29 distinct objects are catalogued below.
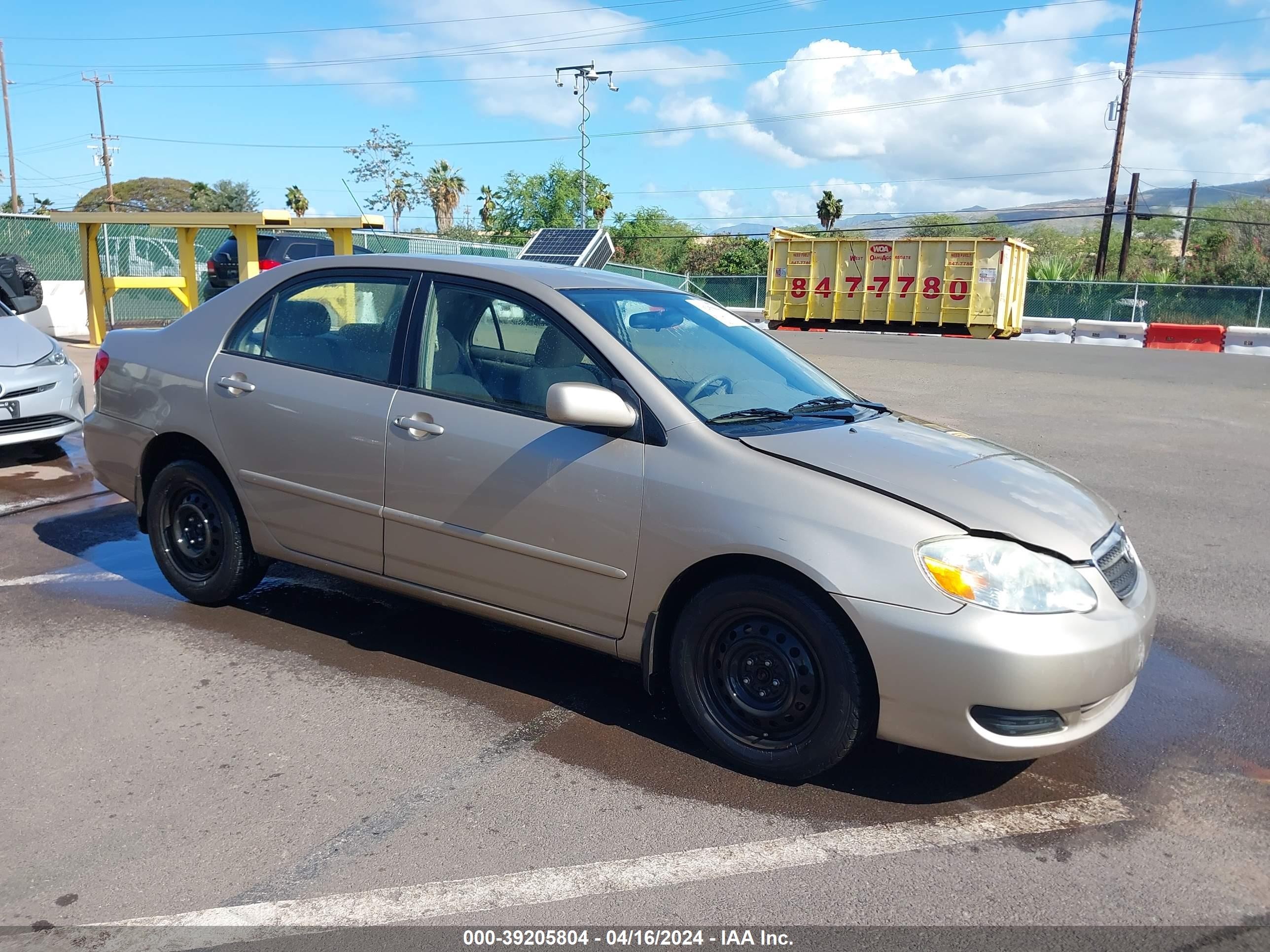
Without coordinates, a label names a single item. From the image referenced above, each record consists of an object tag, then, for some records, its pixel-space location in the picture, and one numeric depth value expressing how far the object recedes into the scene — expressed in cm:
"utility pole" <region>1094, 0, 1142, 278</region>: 3892
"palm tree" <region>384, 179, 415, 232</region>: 6875
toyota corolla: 317
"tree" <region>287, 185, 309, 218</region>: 7094
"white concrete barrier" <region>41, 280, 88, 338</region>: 1858
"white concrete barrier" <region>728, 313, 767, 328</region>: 3095
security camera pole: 3612
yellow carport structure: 1098
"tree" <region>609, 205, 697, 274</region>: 5919
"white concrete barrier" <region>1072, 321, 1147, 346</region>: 2762
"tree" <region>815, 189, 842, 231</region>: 5631
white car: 773
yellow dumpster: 2777
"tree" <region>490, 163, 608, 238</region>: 6356
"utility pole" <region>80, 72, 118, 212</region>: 6956
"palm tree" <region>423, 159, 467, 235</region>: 7231
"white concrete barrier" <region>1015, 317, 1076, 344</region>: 2927
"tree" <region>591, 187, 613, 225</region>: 6581
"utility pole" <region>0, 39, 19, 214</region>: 4916
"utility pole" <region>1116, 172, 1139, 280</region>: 4078
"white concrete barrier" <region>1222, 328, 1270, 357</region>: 2520
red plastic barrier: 2570
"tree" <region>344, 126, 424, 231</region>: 6719
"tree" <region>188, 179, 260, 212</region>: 7612
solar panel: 1239
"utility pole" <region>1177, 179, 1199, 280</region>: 5006
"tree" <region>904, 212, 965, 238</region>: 6304
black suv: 1535
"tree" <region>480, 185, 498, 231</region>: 7431
